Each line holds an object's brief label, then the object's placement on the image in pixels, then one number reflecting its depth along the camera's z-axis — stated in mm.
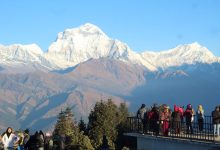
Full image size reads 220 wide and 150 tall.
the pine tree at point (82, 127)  50206
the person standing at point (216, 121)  28734
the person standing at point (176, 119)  31203
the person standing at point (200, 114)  31266
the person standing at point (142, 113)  33312
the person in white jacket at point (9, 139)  24083
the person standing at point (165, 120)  31159
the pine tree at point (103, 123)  41928
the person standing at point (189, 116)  30969
